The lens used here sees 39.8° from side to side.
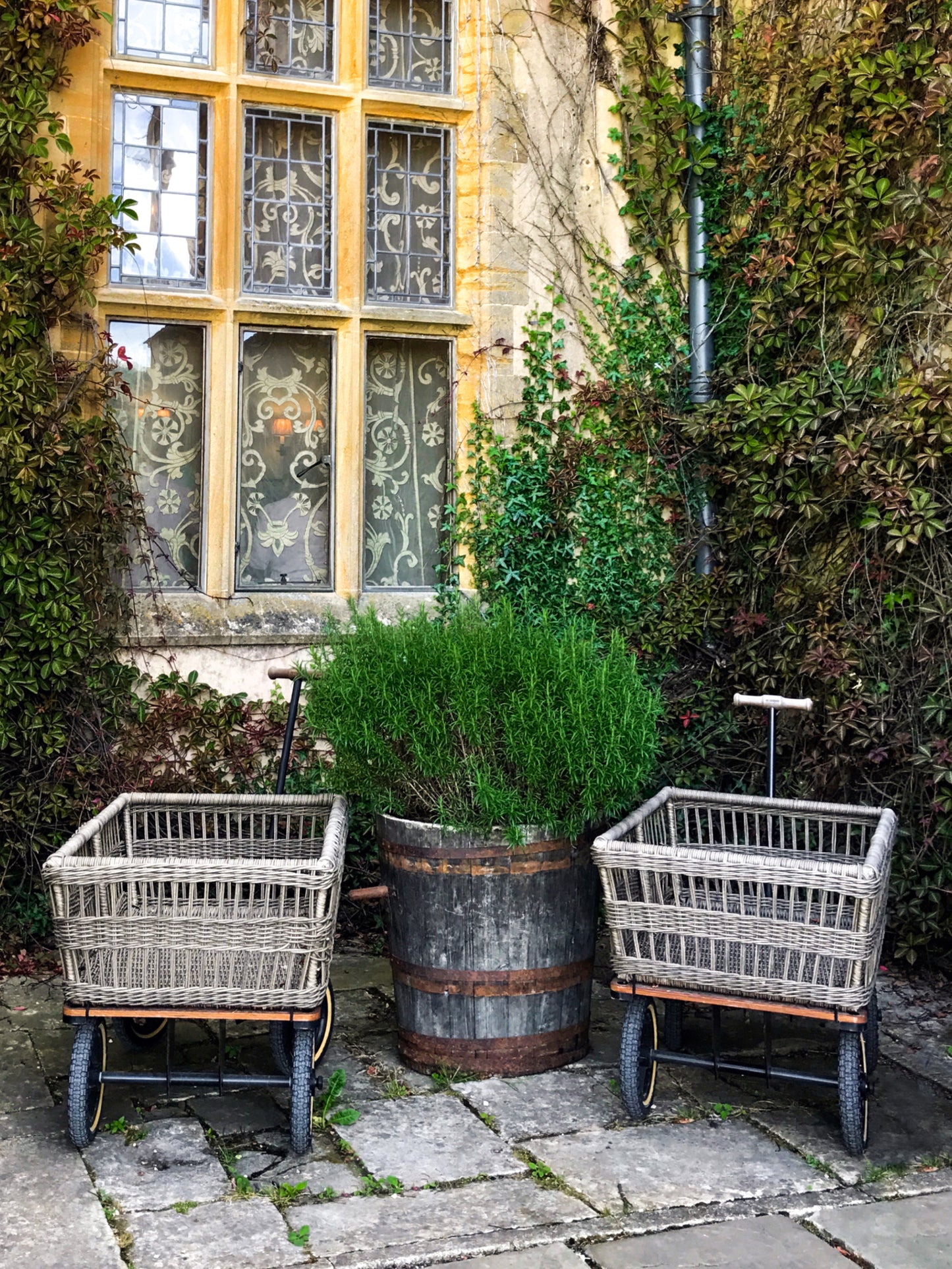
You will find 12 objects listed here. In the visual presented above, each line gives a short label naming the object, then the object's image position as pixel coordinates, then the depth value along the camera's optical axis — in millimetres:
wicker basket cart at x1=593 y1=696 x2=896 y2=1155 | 3512
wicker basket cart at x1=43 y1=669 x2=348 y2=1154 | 3506
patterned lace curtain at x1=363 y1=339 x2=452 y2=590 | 5832
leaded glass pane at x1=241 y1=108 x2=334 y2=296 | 5625
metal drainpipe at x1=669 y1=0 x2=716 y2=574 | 5852
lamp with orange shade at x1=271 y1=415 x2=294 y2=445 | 5691
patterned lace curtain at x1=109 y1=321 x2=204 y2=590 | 5457
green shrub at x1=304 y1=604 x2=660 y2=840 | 3855
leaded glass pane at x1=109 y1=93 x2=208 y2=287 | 5426
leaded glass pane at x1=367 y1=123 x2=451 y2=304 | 5812
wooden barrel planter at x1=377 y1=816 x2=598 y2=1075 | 3990
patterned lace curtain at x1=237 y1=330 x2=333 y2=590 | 5648
